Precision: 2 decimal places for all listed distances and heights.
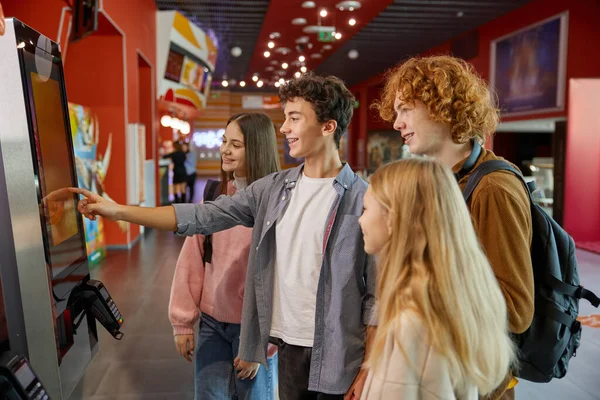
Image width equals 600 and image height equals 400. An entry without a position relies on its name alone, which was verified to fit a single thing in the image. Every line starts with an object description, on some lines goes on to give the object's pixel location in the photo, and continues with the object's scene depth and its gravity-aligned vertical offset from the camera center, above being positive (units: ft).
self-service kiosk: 3.63 -0.61
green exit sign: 32.89 +5.41
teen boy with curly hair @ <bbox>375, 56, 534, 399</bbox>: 4.37 -0.21
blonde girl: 3.46 -1.18
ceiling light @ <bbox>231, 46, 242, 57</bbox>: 43.64 +6.34
